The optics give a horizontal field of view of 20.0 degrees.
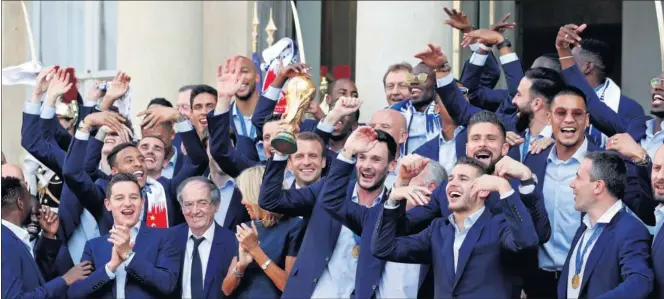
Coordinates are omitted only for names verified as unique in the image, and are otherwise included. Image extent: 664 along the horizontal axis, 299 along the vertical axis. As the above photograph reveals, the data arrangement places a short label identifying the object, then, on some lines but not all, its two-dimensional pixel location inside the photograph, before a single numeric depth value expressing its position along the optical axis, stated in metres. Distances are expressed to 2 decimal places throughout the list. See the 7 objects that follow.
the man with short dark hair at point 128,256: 11.31
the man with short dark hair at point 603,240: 9.75
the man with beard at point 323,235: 10.99
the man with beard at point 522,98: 10.98
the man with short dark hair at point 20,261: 11.19
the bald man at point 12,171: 11.25
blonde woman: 11.22
